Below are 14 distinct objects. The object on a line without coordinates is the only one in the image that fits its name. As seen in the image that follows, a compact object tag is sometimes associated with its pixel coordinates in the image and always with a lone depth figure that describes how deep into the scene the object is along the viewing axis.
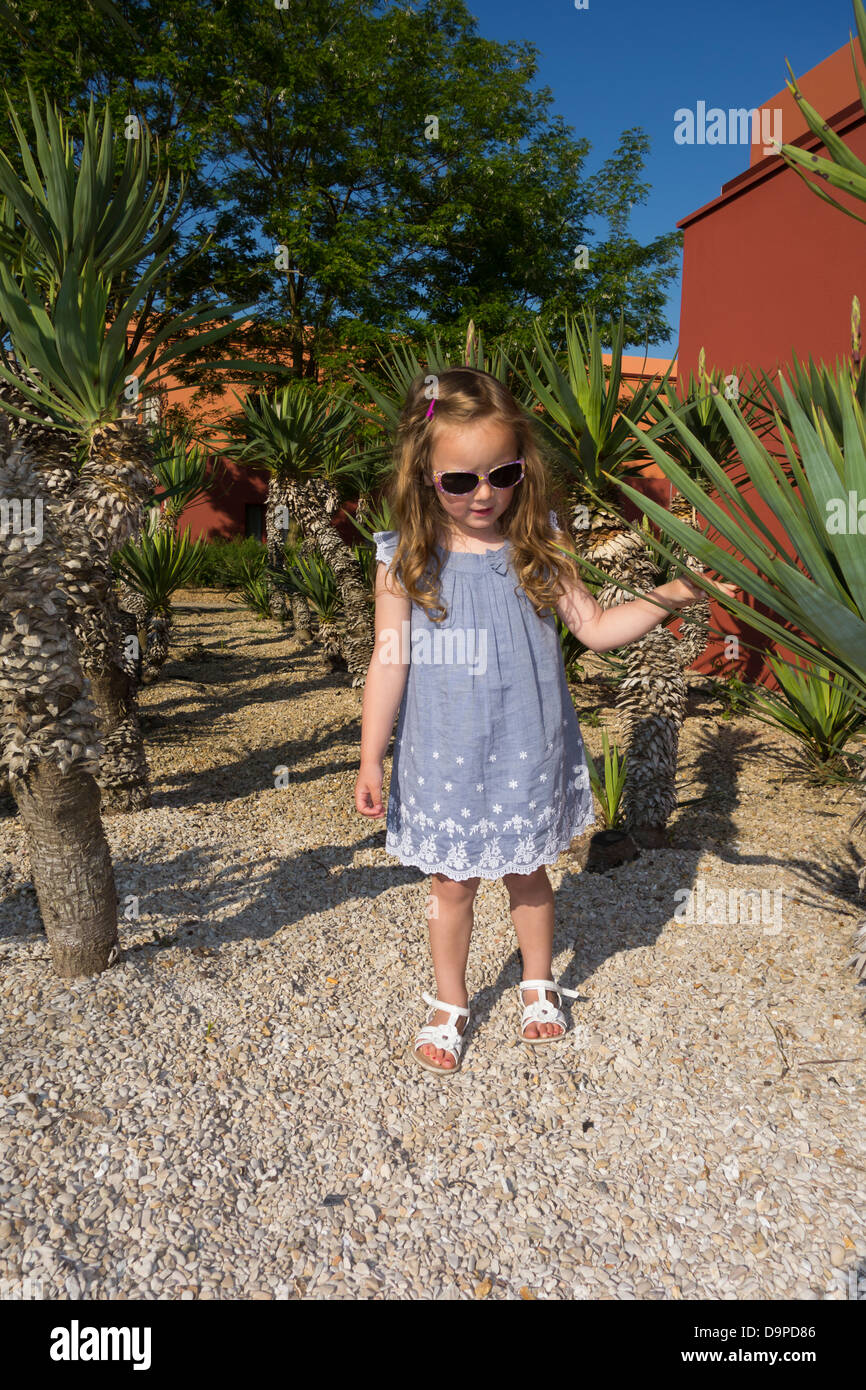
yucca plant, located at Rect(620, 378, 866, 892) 1.33
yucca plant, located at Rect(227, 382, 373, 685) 5.66
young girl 1.83
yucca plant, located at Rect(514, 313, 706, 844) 2.68
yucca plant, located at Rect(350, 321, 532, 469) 3.14
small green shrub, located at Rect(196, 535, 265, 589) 12.01
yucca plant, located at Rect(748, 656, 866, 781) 4.29
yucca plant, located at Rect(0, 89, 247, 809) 2.49
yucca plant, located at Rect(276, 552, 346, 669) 6.98
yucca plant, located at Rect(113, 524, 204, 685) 6.02
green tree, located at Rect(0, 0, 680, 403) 14.62
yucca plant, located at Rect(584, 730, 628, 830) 3.21
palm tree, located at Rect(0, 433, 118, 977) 1.98
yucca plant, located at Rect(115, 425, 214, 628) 5.88
